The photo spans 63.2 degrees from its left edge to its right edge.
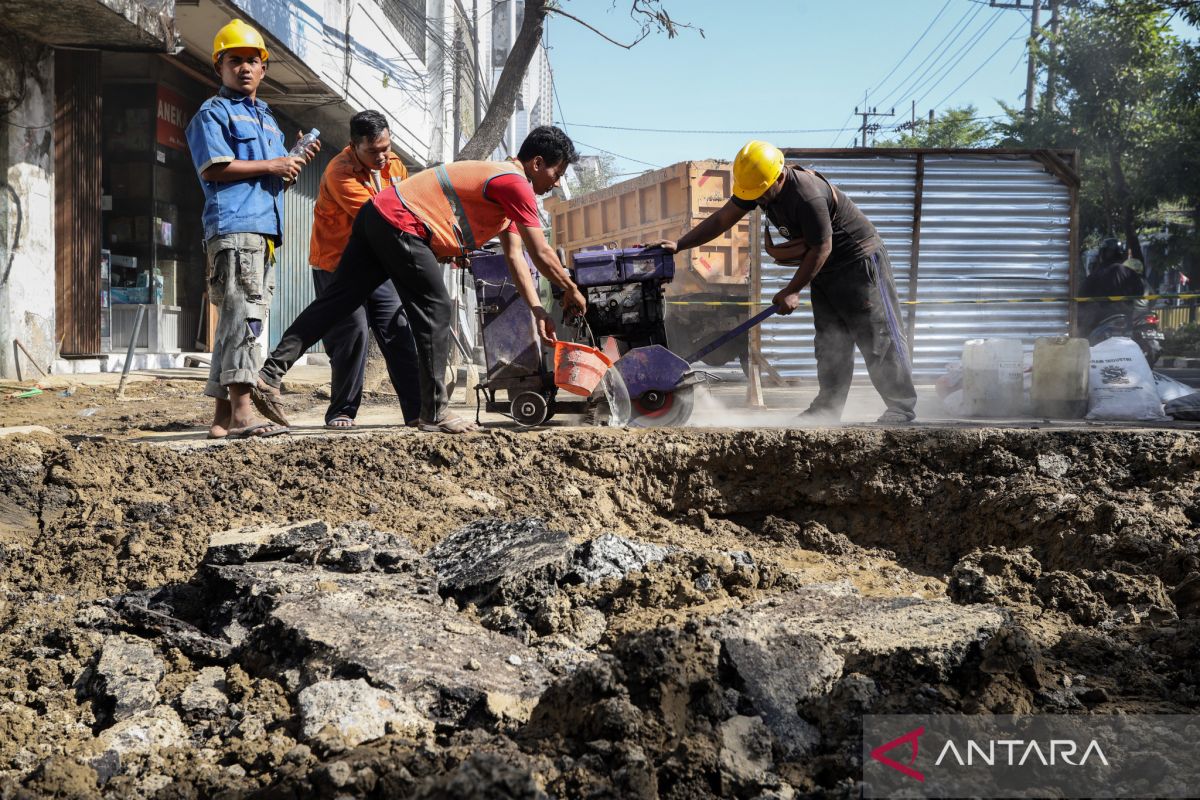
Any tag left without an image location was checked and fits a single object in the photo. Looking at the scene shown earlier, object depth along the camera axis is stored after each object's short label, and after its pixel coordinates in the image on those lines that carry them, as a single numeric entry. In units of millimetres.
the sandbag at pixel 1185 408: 6246
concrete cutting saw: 5395
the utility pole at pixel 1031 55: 27000
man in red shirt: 4730
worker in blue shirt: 4559
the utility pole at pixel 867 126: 59344
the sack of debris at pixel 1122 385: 6590
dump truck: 11922
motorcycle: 10164
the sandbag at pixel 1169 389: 6992
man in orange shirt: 5324
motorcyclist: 11094
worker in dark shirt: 5691
